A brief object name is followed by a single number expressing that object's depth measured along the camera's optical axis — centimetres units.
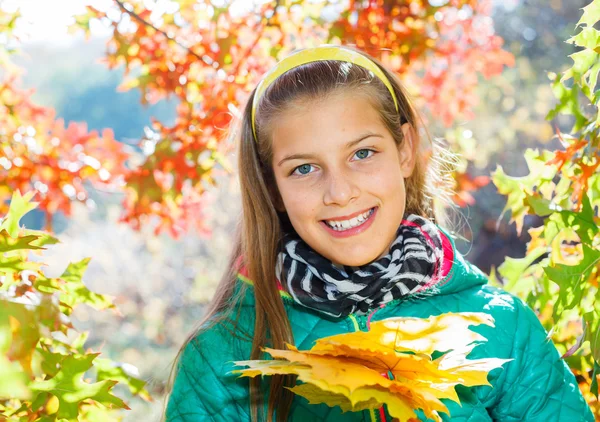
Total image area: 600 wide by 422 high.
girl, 124
